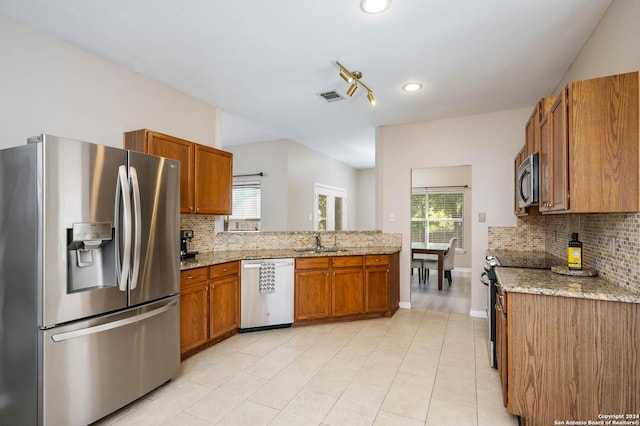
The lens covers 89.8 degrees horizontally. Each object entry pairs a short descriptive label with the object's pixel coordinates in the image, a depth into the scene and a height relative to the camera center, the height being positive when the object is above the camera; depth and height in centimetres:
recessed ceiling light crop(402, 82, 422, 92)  321 +130
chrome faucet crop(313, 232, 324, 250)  425 -39
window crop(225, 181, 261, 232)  573 +15
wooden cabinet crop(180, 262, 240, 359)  281 -87
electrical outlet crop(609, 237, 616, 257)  198 -20
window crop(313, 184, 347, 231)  657 +14
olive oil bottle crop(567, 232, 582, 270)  223 -28
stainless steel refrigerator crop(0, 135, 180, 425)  169 -38
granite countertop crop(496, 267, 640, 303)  166 -42
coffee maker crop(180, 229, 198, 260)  323 -30
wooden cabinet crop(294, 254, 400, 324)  372 -88
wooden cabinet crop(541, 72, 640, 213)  161 +36
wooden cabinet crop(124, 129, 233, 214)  284 +49
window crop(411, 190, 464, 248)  749 -4
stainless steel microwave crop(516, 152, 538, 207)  239 +26
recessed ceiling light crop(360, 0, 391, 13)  199 +132
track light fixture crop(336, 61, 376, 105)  274 +124
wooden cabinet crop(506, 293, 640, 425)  163 -77
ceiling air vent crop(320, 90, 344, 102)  346 +131
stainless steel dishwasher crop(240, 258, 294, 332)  351 -91
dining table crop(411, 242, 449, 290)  544 -64
